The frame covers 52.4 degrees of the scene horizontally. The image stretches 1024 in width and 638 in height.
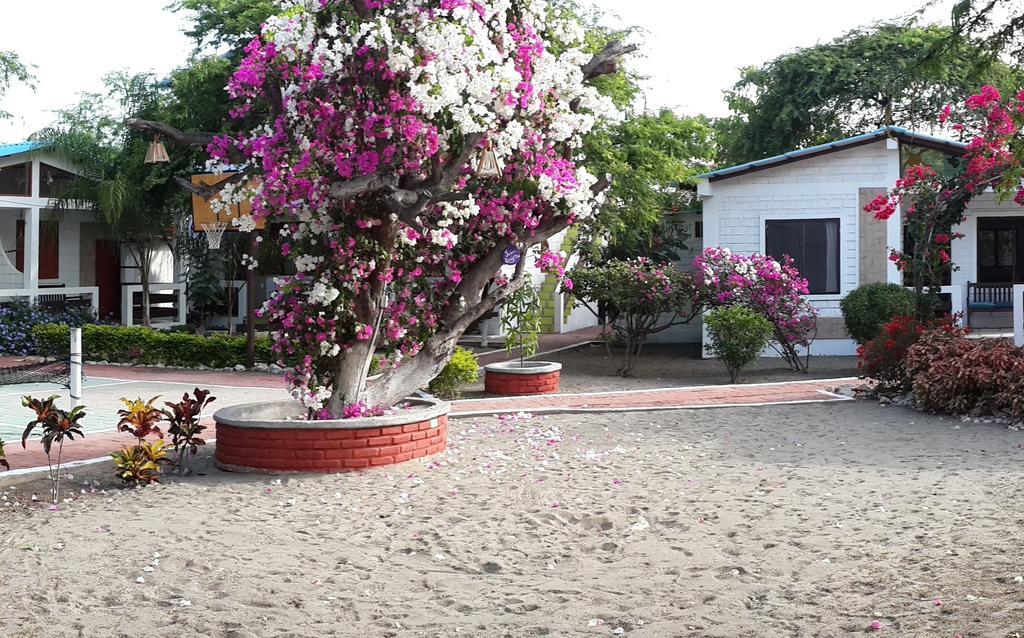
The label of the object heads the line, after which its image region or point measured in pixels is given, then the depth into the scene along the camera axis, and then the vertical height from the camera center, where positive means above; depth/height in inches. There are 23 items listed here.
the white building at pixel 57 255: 799.1 +57.4
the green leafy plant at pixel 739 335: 587.5 -10.3
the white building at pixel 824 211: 705.0 +72.2
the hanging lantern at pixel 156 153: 622.2 +101.2
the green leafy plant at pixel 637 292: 603.5 +15.2
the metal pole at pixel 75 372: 459.5 -22.4
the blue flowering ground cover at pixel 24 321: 743.1 +0.4
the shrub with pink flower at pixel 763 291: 627.8 +15.7
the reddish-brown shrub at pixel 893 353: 484.1 -17.8
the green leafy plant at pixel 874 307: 636.1 +5.3
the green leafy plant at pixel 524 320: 533.0 -0.9
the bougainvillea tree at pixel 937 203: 489.4 +57.8
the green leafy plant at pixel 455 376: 518.0 -29.0
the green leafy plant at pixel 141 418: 313.1 -29.5
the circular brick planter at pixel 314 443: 316.2 -38.1
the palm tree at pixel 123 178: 778.2 +109.7
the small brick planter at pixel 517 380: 530.0 -31.6
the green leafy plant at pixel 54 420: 292.0 -27.9
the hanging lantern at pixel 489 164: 319.0 +47.6
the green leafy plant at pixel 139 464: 307.3 -42.4
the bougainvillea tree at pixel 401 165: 296.2 +46.9
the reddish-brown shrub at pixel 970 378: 414.6 -25.7
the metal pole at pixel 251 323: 589.9 -1.7
